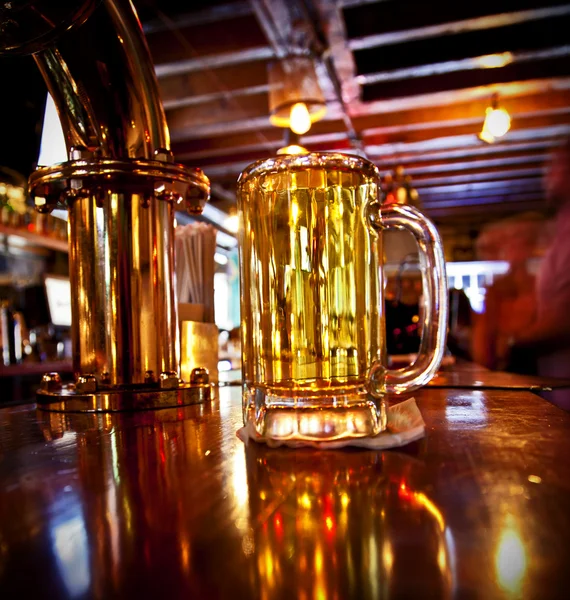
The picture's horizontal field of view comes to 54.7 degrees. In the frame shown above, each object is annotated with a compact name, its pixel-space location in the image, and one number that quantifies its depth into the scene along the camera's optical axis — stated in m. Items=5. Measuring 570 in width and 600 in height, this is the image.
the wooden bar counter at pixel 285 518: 0.20
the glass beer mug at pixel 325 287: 0.50
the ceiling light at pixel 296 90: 2.99
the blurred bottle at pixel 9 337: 3.96
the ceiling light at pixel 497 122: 4.17
